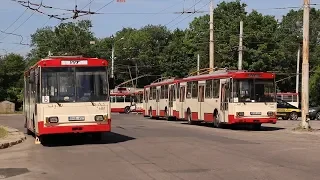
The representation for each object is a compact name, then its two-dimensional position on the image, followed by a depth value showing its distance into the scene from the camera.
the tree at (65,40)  96.56
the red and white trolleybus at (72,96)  18.70
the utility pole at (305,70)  27.90
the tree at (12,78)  82.75
